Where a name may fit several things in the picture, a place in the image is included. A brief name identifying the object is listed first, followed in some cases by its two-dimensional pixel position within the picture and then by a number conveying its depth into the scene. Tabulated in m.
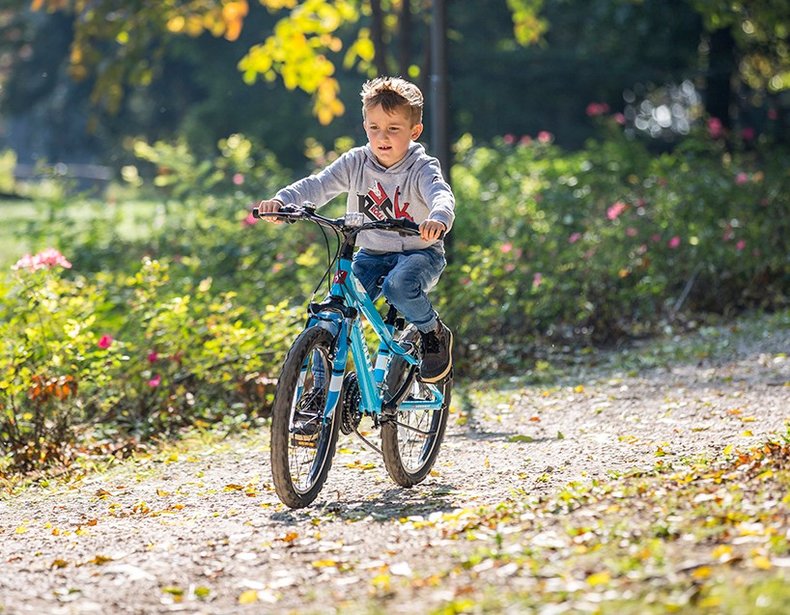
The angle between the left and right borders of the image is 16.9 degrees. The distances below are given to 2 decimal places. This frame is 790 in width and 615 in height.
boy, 11.52
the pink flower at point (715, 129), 33.79
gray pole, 22.58
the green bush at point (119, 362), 15.09
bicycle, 10.88
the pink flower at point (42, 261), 15.68
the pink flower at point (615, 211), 23.02
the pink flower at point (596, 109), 36.07
